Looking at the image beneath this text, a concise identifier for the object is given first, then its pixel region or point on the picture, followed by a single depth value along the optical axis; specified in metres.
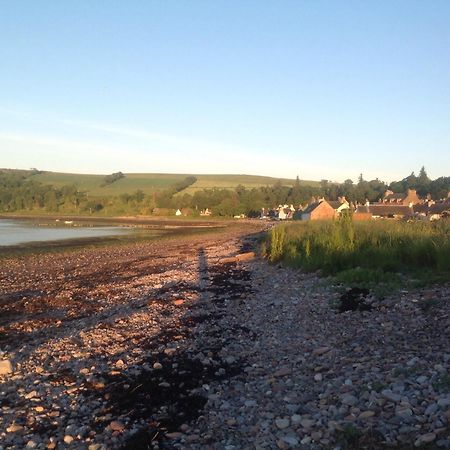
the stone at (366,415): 5.11
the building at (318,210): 78.43
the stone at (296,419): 5.43
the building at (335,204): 90.33
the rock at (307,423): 5.27
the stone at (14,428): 6.21
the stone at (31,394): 7.41
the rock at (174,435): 5.70
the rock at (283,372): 7.19
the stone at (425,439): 4.36
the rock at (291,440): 4.95
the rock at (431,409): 4.91
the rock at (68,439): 5.78
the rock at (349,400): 5.55
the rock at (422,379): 5.75
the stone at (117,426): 6.04
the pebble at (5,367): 8.68
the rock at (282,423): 5.39
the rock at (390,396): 5.35
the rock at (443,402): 4.97
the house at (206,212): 123.81
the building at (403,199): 93.31
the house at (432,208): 66.61
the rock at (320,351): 7.86
